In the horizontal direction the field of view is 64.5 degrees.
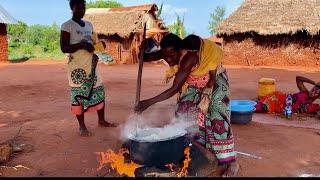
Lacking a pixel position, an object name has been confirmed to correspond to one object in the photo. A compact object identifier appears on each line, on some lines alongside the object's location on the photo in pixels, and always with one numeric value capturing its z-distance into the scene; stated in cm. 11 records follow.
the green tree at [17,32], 2134
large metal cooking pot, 195
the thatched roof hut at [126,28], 1376
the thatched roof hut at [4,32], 1243
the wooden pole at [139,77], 217
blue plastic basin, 374
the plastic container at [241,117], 372
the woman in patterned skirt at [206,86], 217
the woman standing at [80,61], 305
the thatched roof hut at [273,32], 1101
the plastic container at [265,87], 473
